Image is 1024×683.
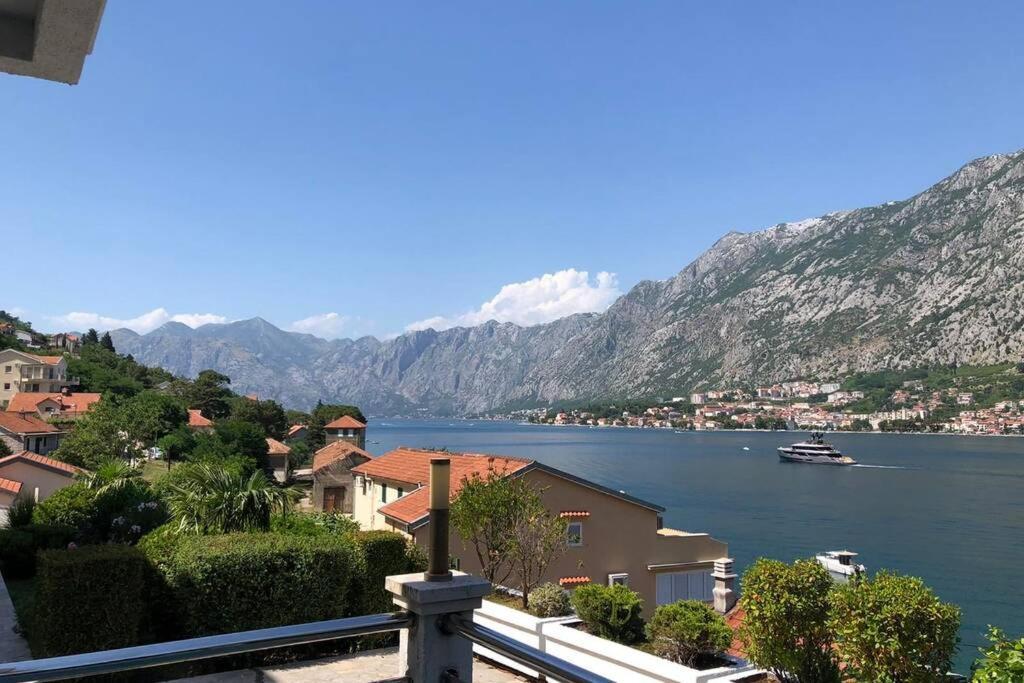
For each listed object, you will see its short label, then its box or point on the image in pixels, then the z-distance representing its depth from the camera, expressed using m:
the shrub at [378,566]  11.05
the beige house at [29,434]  45.62
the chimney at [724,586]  21.05
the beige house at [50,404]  65.94
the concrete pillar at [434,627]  2.97
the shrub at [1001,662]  6.58
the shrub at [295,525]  14.10
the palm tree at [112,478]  20.59
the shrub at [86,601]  7.99
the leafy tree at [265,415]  80.54
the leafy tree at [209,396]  88.69
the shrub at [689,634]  11.99
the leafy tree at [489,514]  16.08
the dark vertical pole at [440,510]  3.31
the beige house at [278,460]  64.75
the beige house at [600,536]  19.80
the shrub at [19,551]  15.21
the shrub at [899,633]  9.25
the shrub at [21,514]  18.42
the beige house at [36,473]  29.89
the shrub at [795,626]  10.46
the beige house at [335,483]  46.19
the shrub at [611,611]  13.14
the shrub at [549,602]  12.85
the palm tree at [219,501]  13.02
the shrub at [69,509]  18.28
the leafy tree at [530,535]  16.09
